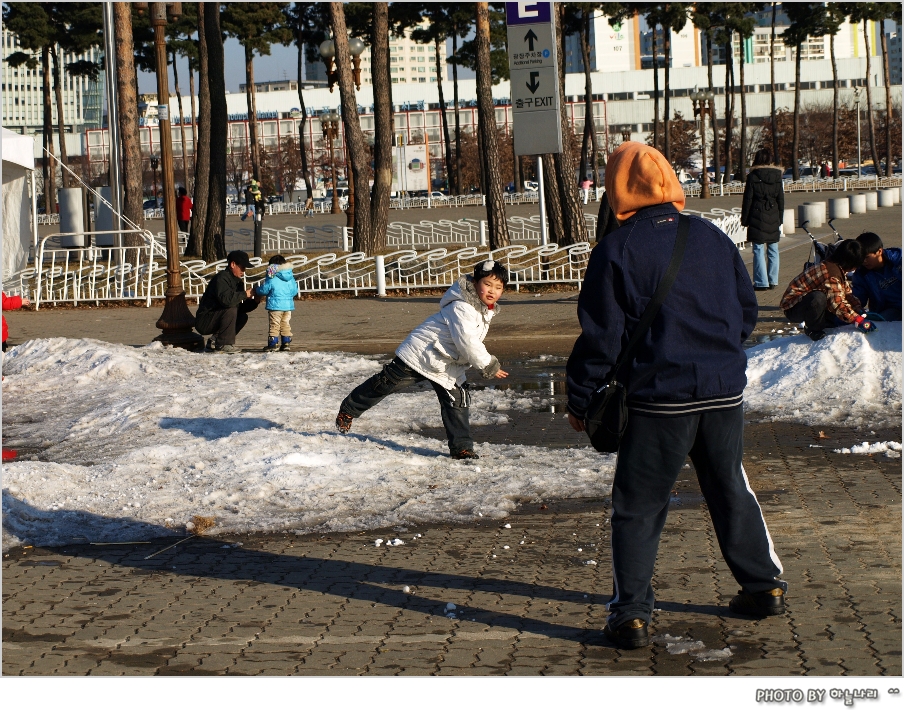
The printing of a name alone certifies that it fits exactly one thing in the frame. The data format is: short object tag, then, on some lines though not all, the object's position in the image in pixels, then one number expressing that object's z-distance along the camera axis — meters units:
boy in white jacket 7.38
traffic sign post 18.62
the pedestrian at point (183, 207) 32.59
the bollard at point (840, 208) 35.75
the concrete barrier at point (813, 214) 32.16
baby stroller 9.54
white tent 16.91
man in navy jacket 4.23
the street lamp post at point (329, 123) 46.97
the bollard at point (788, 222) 29.05
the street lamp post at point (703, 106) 56.12
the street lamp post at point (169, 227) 14.40
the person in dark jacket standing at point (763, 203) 15.98
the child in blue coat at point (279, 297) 13.73
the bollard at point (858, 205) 37.97
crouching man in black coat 13.52
